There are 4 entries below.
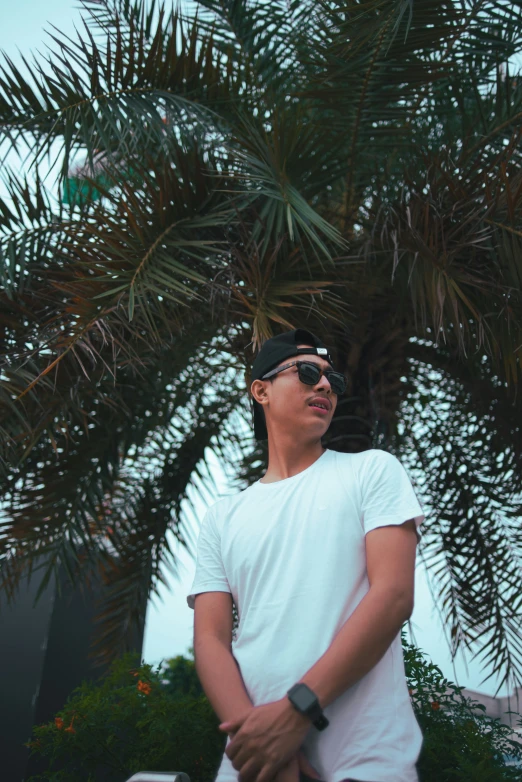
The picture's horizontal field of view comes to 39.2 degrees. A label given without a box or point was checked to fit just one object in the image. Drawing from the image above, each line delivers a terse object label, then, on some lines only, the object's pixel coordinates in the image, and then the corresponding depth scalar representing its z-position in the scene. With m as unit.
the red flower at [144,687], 3.30
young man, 1.71
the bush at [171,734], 2.91
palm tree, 3.82
